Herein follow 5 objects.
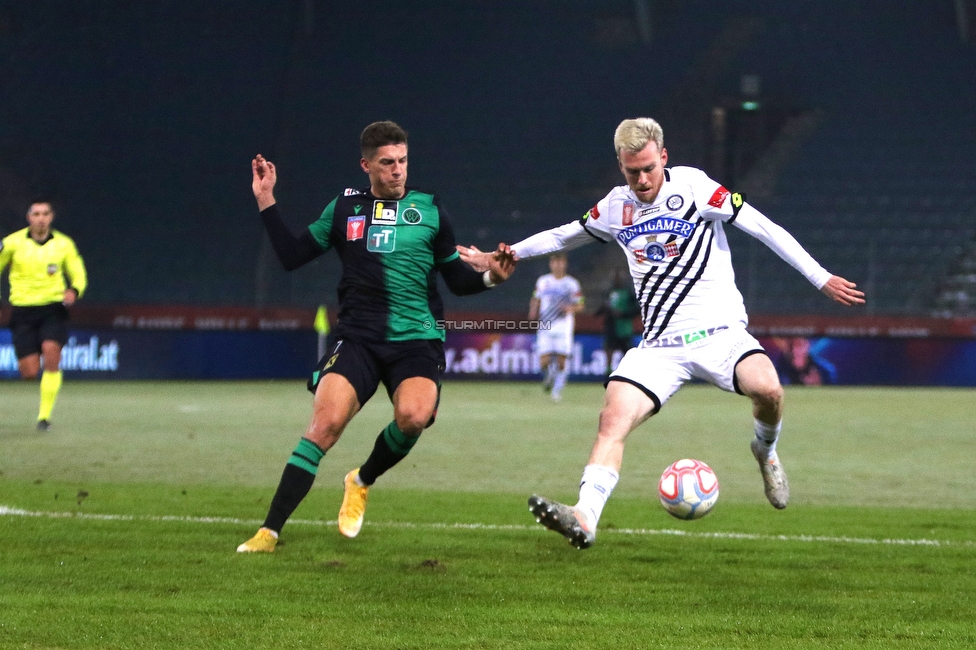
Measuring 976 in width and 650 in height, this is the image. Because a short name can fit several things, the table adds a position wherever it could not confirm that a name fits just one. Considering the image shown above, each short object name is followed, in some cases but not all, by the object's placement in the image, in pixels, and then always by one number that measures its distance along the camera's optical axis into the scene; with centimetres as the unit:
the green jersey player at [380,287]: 1259
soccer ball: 1159
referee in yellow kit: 2587
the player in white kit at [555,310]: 4234
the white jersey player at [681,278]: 1213
